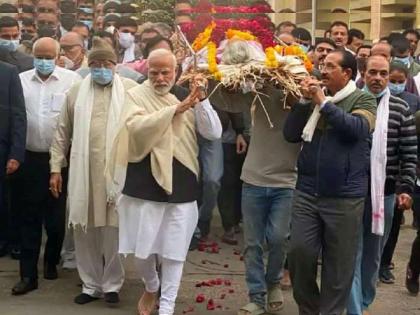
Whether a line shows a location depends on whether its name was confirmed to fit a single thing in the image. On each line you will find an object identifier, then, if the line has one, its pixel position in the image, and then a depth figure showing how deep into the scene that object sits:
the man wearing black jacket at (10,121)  7.27
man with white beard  6.49
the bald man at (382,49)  8.57
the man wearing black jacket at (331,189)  6.03
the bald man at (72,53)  8.95
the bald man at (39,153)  7.58
